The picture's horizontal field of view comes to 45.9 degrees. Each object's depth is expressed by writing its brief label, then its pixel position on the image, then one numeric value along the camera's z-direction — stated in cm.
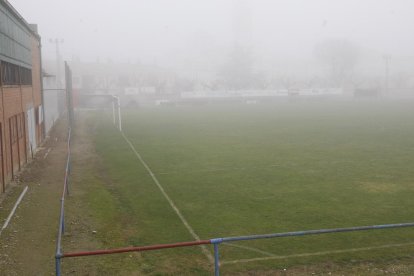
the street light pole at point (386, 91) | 11868
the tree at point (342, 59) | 15712
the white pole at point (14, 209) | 1398
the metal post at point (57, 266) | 827
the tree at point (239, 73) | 15738
